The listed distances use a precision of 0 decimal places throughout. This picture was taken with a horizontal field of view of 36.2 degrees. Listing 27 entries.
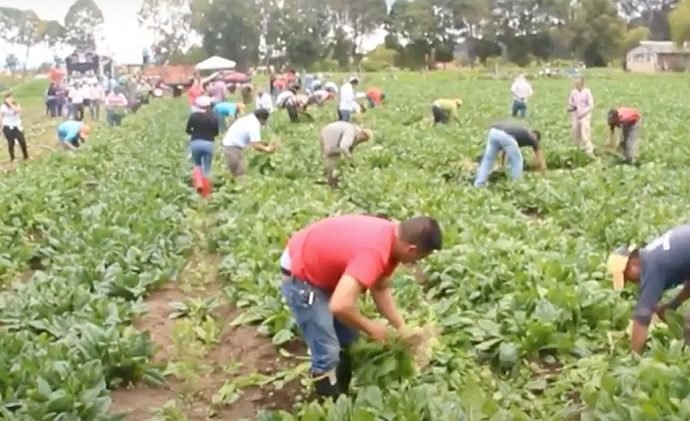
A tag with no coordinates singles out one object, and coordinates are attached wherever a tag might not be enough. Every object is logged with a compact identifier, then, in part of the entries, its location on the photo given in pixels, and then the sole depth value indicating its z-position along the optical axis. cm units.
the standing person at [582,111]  1867
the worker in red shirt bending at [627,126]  1639
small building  8650
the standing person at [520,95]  2548
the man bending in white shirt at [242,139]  1472
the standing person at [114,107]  3080
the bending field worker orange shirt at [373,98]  3234
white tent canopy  5197
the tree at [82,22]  11219
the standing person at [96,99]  3469
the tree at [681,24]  8138
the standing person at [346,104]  2344
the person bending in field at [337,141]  1531
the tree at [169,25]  10306
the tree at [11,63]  9794
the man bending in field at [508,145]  1437
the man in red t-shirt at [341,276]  520
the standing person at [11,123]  2133
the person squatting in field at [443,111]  2511
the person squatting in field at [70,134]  2145
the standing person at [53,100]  3697
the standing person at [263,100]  2569
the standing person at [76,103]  3070
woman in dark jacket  1492
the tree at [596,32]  7919
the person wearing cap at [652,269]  573
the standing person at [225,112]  2236
